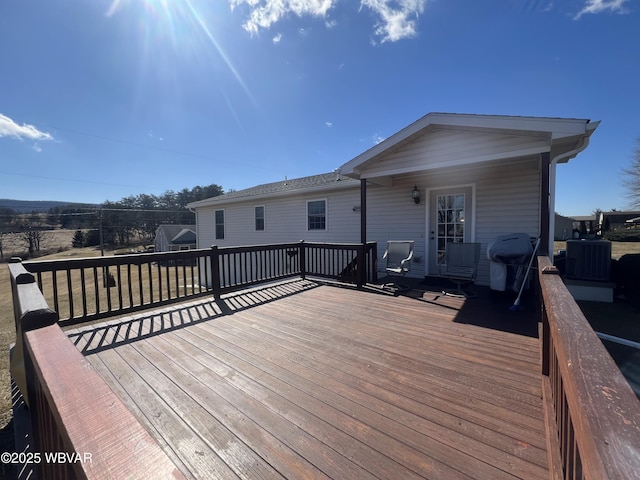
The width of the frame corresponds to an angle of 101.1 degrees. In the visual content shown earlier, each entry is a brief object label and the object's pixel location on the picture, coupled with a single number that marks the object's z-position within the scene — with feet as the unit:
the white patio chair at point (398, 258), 17.26
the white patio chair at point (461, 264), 16.34
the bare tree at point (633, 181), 60.70
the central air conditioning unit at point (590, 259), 19.10
